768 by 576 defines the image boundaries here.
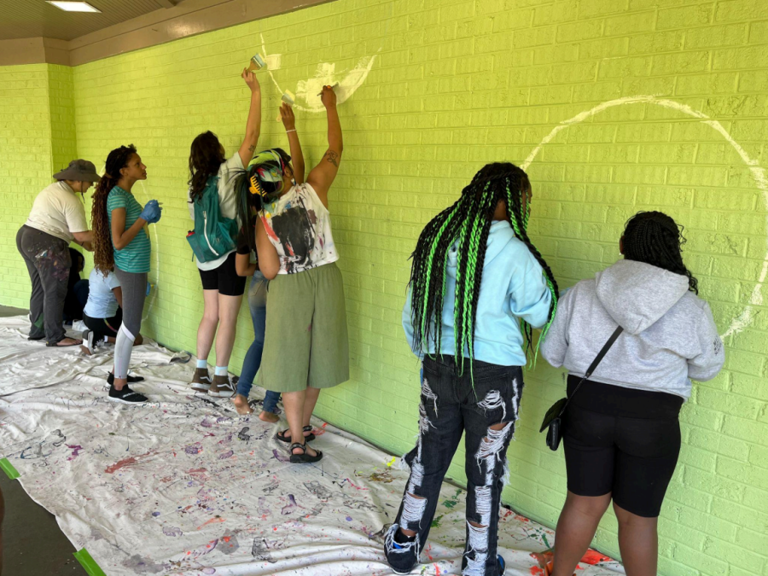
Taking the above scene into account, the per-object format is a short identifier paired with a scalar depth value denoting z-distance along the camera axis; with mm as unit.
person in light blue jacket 1917
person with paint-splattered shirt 2789
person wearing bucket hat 4770
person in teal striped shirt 3609
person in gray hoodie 1726
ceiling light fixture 4527
